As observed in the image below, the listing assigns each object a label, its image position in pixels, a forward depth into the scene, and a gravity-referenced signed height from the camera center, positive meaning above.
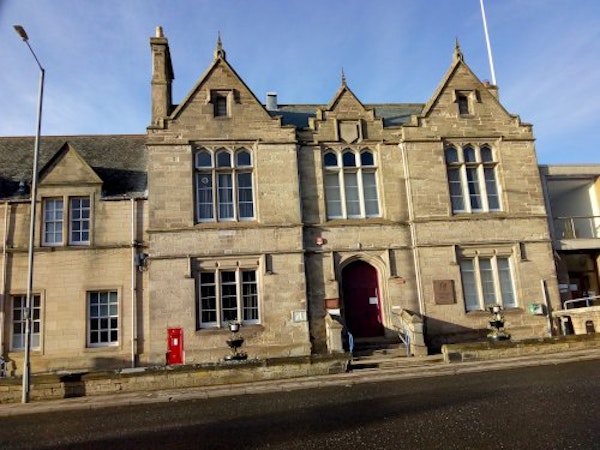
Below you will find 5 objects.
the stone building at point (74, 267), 17.02 +2.18
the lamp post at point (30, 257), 12.18 +2.00
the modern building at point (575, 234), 19.97 +2.75
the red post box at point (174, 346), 16.39 -0.80
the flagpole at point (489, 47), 23.57 +12.91
